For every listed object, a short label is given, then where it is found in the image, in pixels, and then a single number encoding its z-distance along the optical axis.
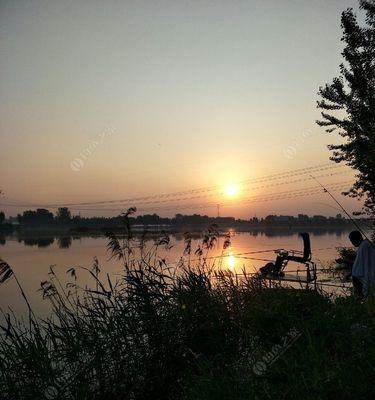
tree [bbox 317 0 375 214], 13.16
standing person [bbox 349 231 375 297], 8.16
